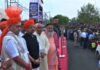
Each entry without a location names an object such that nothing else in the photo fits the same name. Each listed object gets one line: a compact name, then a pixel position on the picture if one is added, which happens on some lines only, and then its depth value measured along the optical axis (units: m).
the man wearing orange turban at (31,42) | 3.52
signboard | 9.53
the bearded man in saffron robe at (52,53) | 4.72
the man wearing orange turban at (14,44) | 2.64
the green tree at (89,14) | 35.43
